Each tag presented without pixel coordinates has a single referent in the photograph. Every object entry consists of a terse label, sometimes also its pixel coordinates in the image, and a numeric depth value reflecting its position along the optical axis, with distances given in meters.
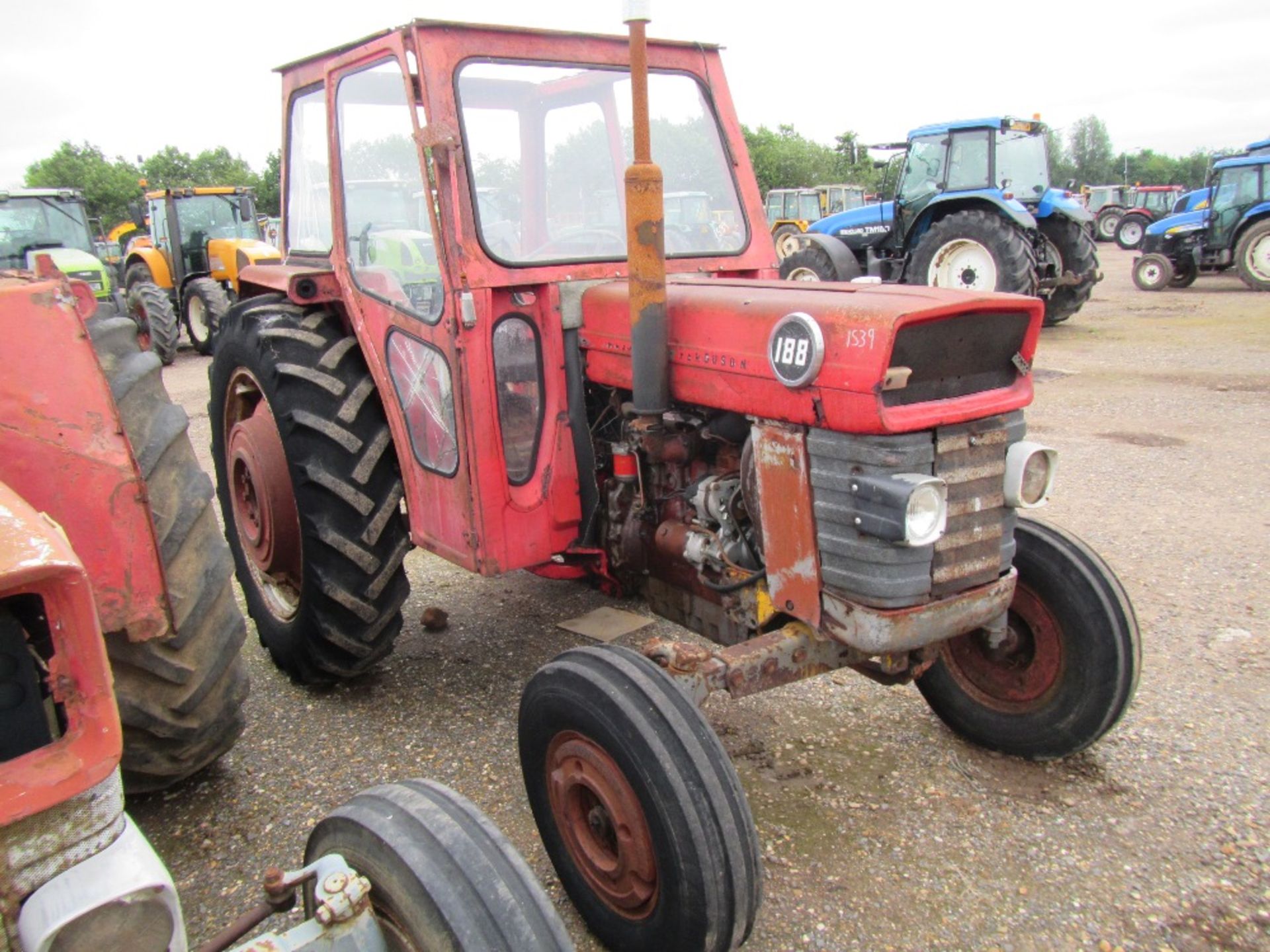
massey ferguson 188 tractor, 2.15
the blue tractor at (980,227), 10.24
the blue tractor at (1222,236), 14.30
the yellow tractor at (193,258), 12.09
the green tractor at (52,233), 11.06
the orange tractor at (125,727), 1.10
